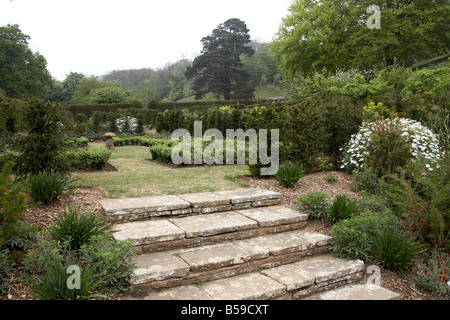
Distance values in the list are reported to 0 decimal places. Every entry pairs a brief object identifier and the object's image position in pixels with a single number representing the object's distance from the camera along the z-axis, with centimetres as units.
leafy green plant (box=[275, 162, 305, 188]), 554
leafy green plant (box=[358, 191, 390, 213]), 444
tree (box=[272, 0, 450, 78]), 2239
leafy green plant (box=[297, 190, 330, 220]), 441
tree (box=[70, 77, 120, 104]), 4844
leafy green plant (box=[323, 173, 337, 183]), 596
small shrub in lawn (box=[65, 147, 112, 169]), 765
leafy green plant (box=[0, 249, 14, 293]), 252
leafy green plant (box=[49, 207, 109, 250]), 295
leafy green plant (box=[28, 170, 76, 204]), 384
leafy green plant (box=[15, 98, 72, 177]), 456
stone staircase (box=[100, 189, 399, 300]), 281
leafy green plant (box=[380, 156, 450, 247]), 373
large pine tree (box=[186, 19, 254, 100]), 4200
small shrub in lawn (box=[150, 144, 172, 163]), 912
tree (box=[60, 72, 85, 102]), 5331
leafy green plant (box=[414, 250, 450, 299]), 318
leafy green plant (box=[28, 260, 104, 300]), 229
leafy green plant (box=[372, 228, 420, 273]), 342
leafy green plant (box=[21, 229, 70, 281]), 264
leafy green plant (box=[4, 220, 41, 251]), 282
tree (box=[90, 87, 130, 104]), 3722
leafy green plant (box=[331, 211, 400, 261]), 358
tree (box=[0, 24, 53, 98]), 3144
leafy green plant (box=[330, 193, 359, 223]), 422
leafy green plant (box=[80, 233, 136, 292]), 259
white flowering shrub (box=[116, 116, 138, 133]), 1952
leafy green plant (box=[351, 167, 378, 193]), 551
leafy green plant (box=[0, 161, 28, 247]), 266
